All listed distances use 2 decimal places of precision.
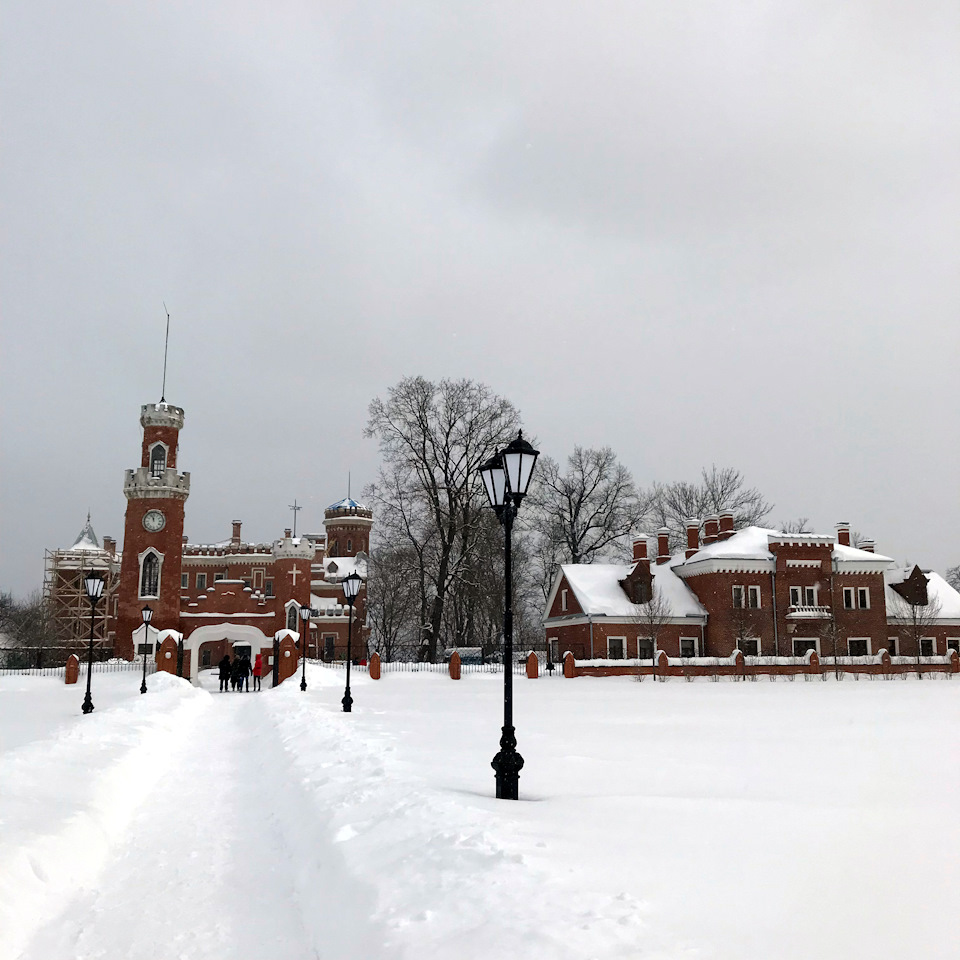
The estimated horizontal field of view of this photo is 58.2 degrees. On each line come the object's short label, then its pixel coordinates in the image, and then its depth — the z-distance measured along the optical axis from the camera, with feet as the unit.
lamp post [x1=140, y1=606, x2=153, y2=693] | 118.32
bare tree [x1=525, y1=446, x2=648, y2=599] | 184.03
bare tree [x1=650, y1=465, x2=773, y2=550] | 196.54
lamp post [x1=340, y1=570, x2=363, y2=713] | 76.84
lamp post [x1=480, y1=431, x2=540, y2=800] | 29.25
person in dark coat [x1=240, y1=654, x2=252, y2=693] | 123.85
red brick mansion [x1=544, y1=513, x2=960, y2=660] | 144.46
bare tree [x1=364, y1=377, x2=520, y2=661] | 143.23
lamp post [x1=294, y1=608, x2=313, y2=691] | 125.48
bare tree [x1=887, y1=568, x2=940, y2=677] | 146.51
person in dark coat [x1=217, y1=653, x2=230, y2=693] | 119.44
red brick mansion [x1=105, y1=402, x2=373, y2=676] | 162.71
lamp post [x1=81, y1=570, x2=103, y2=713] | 81.15
